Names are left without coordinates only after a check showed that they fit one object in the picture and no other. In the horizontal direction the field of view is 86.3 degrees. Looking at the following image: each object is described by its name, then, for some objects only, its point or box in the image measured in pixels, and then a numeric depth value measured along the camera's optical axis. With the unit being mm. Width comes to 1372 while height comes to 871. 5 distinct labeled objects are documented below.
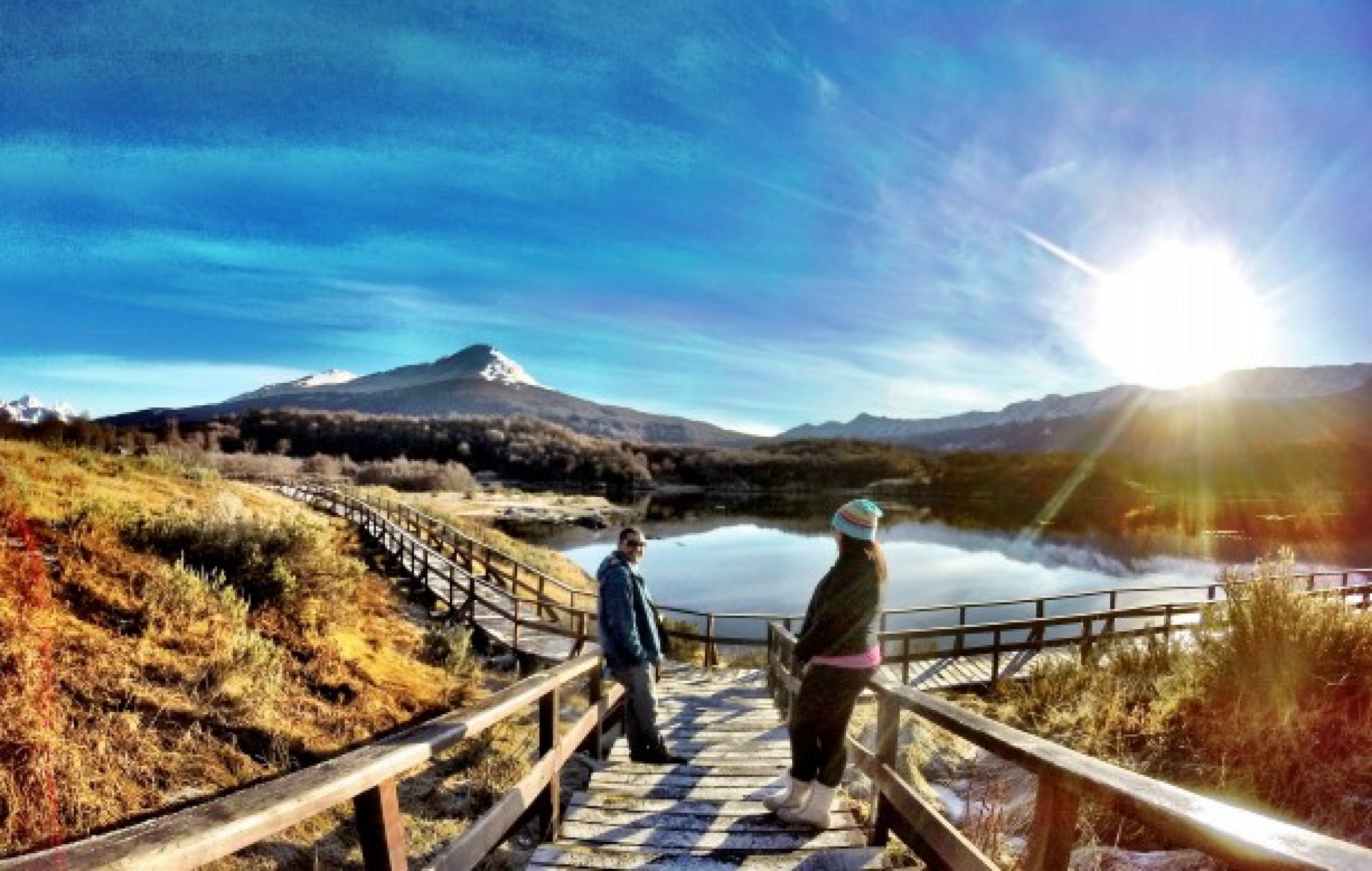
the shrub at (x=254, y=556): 8094
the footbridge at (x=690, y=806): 1645
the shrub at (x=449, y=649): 10750
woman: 3963
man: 5617
